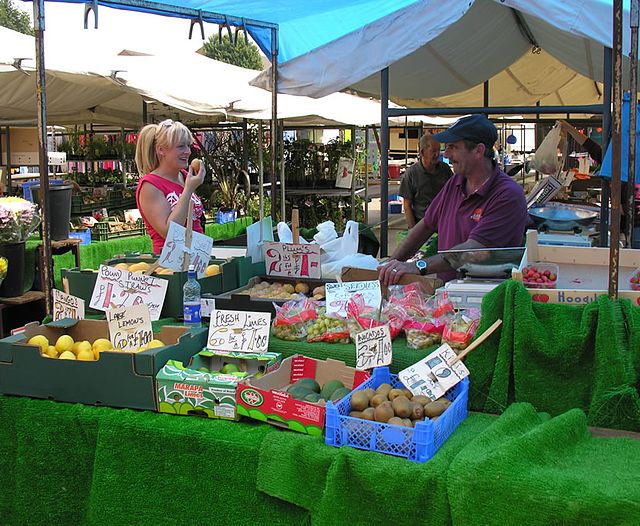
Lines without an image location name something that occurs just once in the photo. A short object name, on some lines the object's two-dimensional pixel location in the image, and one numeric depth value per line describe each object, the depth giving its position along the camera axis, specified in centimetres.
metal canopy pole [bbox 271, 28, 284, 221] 473
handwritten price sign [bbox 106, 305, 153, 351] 290
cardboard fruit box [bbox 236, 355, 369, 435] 234
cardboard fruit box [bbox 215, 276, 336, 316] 309
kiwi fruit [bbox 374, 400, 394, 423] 223
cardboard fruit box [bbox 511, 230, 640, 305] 298
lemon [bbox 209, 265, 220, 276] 352
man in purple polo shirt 360
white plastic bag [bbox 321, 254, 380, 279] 390
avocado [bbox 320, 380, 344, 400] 253
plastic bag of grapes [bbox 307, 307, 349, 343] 287
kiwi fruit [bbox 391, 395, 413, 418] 226
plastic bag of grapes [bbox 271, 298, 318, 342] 295
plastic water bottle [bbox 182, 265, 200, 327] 311
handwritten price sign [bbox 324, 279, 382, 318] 303
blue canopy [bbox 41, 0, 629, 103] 392
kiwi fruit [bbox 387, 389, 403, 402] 238
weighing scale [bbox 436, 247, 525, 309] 316
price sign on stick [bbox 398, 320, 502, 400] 242
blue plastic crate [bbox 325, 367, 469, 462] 211
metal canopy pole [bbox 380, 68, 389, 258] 530
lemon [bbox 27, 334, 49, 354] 288
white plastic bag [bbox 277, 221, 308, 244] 420
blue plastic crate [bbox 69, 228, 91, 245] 802
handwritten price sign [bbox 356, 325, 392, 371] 261
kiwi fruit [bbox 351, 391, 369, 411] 231
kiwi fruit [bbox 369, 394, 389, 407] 231
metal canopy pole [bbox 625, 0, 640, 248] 373
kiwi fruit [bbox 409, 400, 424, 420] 227
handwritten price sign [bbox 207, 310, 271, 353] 281
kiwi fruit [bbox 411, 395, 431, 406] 234
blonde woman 362
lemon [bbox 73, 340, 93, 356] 283
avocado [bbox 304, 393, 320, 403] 243
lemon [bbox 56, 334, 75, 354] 287
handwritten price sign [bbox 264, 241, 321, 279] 369
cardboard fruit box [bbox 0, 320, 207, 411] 261
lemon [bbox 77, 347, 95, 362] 277
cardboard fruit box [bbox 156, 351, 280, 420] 250
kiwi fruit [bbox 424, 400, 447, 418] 227
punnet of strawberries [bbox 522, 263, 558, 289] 281
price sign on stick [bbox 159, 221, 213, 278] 329
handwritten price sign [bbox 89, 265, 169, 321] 324
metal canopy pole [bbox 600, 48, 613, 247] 454
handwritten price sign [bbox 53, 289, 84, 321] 315
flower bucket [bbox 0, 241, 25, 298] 547
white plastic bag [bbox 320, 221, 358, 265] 406
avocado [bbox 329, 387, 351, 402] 241
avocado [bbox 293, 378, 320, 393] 260
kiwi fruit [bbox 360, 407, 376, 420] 224
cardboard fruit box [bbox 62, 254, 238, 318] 331
